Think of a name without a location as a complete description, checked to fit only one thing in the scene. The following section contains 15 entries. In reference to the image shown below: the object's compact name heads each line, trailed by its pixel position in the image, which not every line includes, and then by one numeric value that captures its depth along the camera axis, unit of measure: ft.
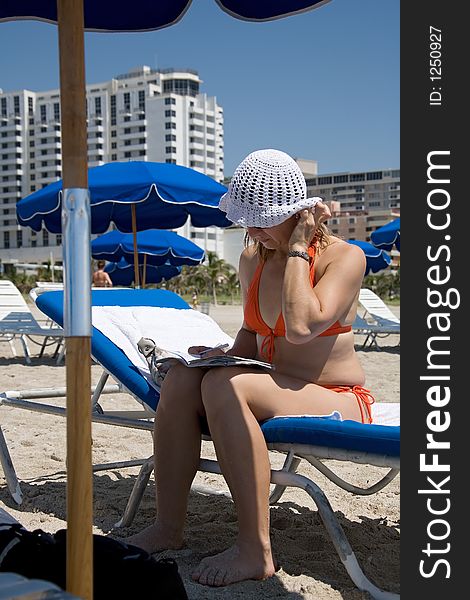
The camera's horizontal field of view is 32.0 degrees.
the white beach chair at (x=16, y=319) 27.30
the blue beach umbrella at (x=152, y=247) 53.01
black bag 6.30
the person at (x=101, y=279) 44.72
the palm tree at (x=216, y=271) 161.91
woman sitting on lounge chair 7.79
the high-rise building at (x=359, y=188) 436.35
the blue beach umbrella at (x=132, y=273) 65.87
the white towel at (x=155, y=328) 10.95
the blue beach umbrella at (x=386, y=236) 48.47
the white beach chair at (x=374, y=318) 35.14
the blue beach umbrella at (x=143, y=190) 27.12
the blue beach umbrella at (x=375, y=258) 61.00
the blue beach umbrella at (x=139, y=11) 8.53
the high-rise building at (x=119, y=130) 308.60
